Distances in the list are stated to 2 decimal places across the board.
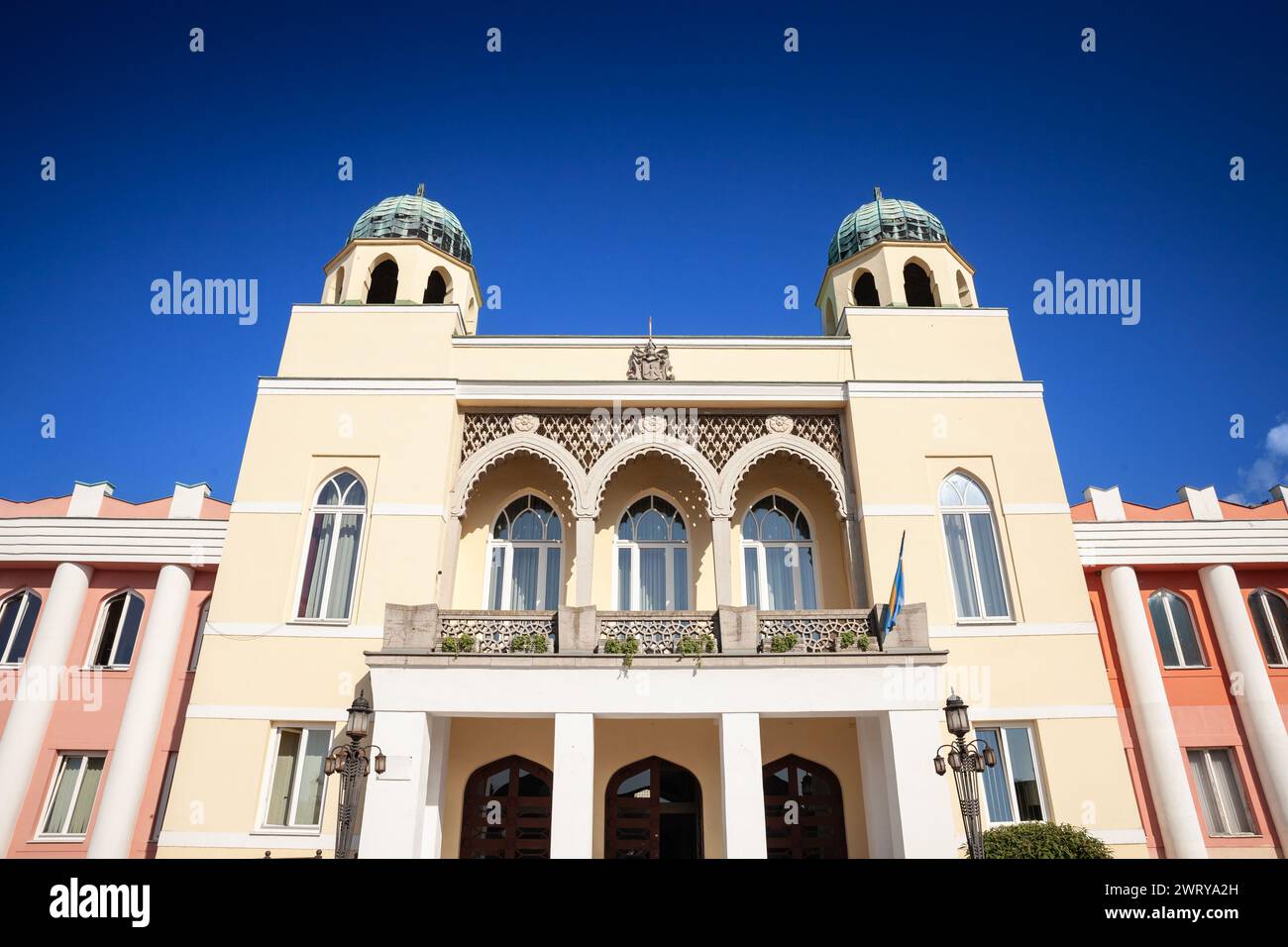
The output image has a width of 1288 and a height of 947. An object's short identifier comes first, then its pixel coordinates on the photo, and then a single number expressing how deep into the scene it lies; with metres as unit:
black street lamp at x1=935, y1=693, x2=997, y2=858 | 10.32
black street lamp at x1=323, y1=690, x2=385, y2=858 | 10.60
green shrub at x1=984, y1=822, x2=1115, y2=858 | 11.22
